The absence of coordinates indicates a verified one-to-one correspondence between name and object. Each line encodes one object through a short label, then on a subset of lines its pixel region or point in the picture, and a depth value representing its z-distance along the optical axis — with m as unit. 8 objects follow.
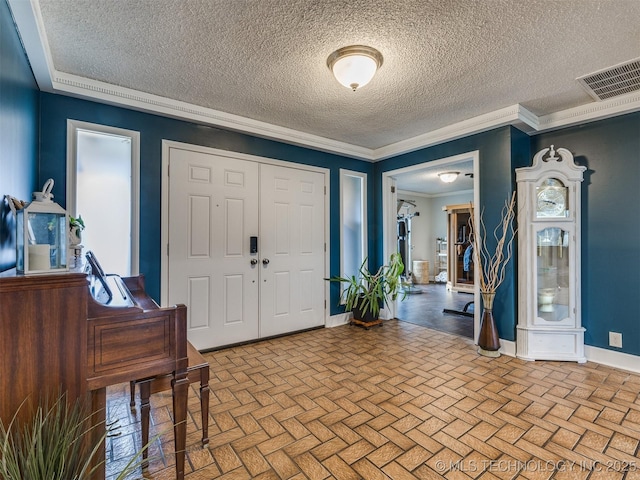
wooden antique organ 1.11
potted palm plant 4.17
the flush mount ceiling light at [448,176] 5.54
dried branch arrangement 3.19
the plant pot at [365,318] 4.13
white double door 3.12
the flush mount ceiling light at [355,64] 2.09
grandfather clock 3.06
